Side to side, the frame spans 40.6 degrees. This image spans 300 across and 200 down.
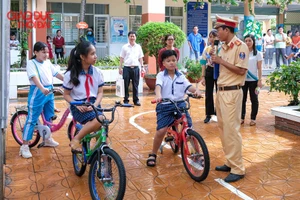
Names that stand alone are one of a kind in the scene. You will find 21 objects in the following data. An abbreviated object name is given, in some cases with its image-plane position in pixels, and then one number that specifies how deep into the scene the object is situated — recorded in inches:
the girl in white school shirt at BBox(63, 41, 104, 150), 164.4
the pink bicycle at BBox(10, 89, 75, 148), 217.5
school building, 724.0
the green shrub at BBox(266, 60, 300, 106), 277.6
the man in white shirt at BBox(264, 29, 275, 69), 691.4
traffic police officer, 175.6
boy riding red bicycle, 192.5
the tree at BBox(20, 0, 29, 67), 491.5
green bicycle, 139.3
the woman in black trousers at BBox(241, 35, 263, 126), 265.0
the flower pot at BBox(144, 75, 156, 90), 465.4
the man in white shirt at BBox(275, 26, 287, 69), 671.1
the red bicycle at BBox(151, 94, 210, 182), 172.6
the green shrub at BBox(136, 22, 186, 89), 451.8
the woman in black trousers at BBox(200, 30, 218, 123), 273.9
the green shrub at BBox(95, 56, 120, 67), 498.2
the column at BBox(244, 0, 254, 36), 649.0
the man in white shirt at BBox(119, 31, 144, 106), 363.9
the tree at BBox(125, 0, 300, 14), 395.7
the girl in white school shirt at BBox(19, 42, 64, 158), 215.3
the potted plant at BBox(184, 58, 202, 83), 462.3
